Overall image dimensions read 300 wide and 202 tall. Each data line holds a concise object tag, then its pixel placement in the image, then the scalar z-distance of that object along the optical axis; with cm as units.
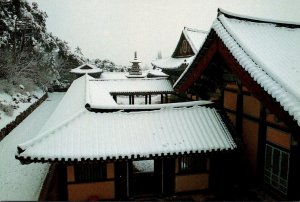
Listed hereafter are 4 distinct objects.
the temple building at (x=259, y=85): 659
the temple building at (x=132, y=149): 814
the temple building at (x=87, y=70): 4444
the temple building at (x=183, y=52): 2423
